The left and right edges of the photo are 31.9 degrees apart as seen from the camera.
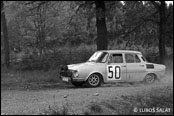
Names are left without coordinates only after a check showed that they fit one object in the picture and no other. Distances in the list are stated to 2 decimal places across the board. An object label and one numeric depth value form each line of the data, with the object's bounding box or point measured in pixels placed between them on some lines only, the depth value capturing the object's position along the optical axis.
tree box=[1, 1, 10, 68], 23.20
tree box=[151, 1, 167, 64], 21.20
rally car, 13.10
